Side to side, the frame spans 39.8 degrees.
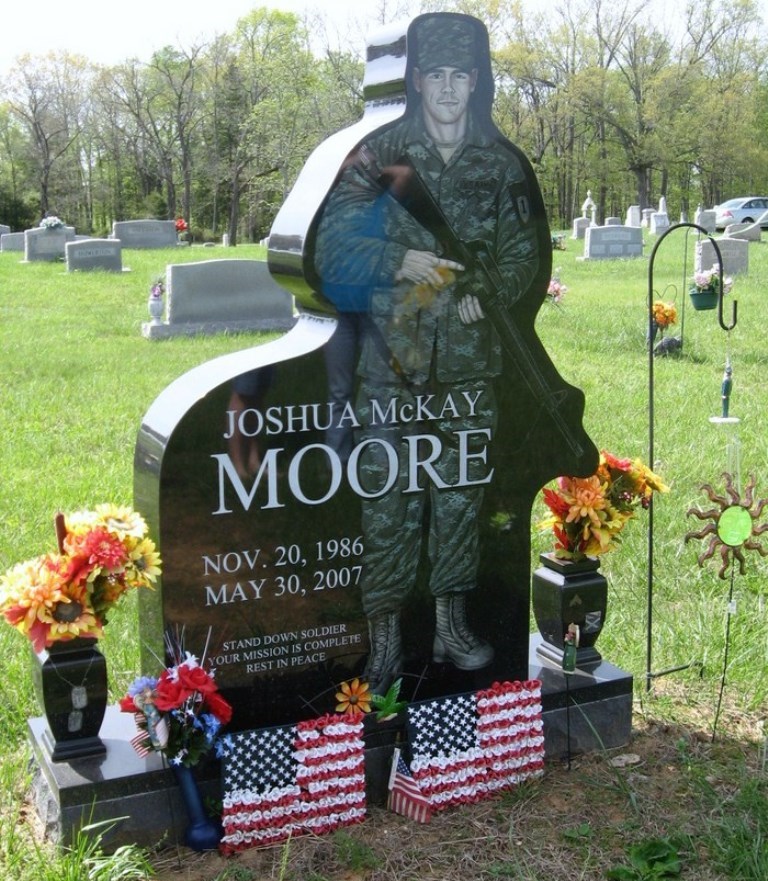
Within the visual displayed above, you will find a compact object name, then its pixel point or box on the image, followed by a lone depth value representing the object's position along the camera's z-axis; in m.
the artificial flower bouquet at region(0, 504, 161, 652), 3.01
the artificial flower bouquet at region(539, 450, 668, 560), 3.90
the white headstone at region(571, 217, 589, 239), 32.61
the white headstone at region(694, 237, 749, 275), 18.08
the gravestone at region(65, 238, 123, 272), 19.20
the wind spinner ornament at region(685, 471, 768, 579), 3.79
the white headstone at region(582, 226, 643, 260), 23.11
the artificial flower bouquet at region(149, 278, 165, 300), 12.45
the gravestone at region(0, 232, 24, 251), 26.02
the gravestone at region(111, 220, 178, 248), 26.58
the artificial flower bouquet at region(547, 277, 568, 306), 12.30
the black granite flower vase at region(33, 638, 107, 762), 3.11
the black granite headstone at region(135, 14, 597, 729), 3.25
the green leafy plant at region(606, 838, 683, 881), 3.10
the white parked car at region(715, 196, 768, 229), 41.68
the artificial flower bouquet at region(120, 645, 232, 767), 3.05
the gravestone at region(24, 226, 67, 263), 21.84
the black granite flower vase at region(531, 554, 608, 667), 3.94
